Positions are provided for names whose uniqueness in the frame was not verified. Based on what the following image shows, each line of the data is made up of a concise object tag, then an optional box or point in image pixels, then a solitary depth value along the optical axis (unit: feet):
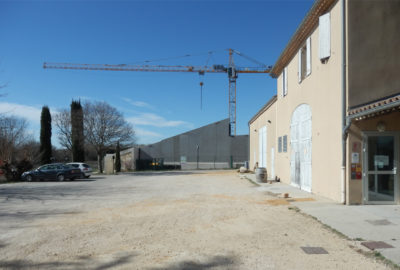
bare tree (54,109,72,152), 167.84
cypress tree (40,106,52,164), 132.77
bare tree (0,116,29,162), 96.91
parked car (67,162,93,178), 93.76
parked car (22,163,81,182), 85.61
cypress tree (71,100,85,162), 130.72
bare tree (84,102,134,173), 124.88
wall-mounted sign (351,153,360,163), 35.01
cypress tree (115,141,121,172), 131.89
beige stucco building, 34.94
